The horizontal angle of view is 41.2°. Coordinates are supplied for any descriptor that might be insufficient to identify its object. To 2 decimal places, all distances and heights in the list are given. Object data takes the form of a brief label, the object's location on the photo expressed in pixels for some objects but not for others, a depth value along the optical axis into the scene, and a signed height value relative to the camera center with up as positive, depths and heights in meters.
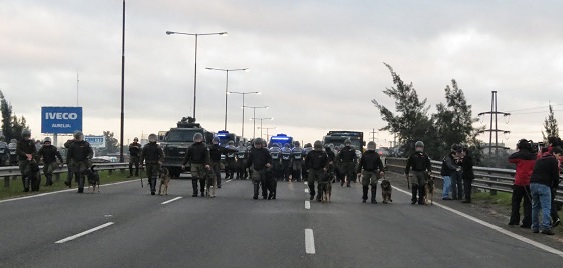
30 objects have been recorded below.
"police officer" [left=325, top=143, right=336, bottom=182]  22.40 -0.35
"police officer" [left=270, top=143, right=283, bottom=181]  33.53 -0.42
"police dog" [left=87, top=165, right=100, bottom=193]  23.11 -1.03
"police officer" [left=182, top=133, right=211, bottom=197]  22.64 -0.38
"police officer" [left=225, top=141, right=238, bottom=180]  37.19 -0.71
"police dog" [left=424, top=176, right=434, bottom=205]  22.02 -1.18
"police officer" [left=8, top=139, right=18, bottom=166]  31.66 -0.35
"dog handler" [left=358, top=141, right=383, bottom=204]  22.56 -0.60
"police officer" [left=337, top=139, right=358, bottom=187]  31.58 -0.43
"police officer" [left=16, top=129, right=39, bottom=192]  23.20 -0.34
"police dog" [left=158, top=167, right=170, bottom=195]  23.03 -1.01
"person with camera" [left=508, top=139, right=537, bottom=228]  15.67 -0.50
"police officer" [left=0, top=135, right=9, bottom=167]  30.66 -0.39
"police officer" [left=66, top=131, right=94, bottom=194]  22.83 -0.37
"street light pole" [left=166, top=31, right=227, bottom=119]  48.97 +6.02
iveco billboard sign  39.88 +1.41
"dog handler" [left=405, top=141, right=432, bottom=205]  22.06 -0.60
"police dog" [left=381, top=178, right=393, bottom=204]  22.16 -1.23
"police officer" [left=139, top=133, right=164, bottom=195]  23.02 -0.35
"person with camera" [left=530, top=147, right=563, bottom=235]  14.59 -0.58
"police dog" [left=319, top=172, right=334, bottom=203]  21.80 -1.15
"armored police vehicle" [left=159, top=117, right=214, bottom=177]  34.91 +0.19
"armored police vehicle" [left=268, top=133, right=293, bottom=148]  53.77 +0.64
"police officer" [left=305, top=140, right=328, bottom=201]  22.08 -0.50
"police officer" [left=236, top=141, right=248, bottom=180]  36.75 -0.68
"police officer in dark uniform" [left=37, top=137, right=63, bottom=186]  24.80 -0.35
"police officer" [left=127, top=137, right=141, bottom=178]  35.06 -0.30
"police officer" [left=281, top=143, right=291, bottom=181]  35.19 -0.58
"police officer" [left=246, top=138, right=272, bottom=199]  22.38 -0.47
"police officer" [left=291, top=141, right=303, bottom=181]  34.94 -0.57
